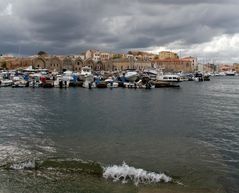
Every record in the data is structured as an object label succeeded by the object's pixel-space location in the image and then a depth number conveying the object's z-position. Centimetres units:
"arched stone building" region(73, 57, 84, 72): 16812
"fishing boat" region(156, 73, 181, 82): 9711
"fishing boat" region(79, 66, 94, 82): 9399
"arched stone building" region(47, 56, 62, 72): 16210
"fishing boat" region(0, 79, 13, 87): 9356
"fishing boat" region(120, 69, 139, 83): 9619
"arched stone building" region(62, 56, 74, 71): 16515
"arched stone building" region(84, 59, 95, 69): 17531
